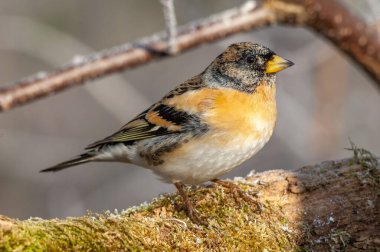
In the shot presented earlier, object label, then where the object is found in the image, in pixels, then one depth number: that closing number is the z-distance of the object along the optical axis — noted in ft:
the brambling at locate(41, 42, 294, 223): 20.75
